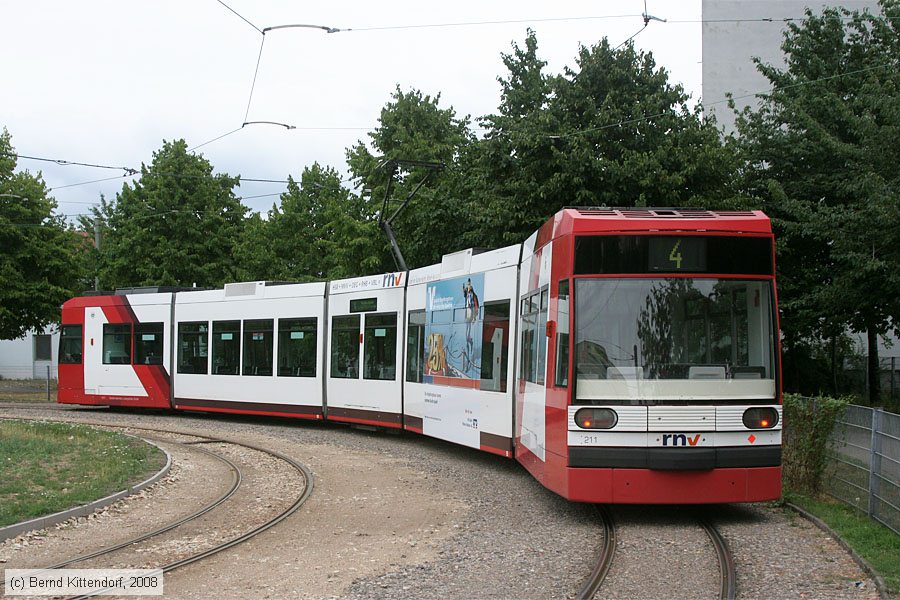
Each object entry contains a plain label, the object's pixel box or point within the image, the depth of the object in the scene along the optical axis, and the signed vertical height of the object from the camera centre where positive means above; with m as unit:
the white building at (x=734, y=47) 37.16 +11.96
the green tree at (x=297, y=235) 37.78 +4.61
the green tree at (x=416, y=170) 26.55 +6.13
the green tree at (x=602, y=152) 20.50 +4.41
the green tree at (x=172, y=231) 38.97 +4.96
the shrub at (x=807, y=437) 10.29 -0.97
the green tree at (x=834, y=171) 16.95 +3.76
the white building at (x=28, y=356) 49.41 -0.37
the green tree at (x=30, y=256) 32.97 +3.29
